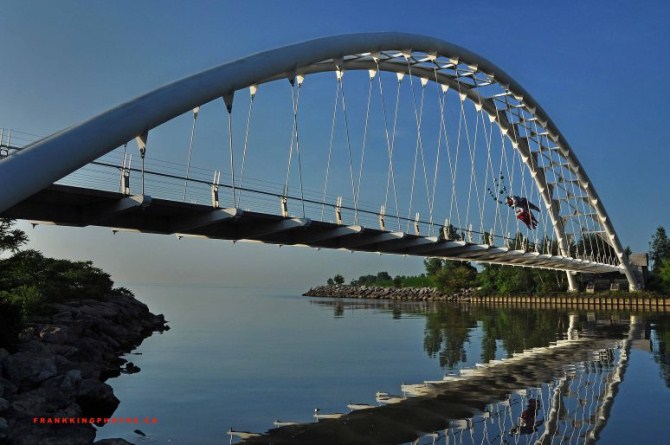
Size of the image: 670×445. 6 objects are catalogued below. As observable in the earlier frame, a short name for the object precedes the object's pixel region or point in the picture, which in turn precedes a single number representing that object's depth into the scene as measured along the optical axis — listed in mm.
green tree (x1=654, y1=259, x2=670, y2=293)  78500
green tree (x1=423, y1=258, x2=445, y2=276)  113294
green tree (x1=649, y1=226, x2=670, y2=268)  122562
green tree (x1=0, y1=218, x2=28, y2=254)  21656
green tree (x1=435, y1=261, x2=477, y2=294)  98562
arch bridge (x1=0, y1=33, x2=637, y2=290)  13555
